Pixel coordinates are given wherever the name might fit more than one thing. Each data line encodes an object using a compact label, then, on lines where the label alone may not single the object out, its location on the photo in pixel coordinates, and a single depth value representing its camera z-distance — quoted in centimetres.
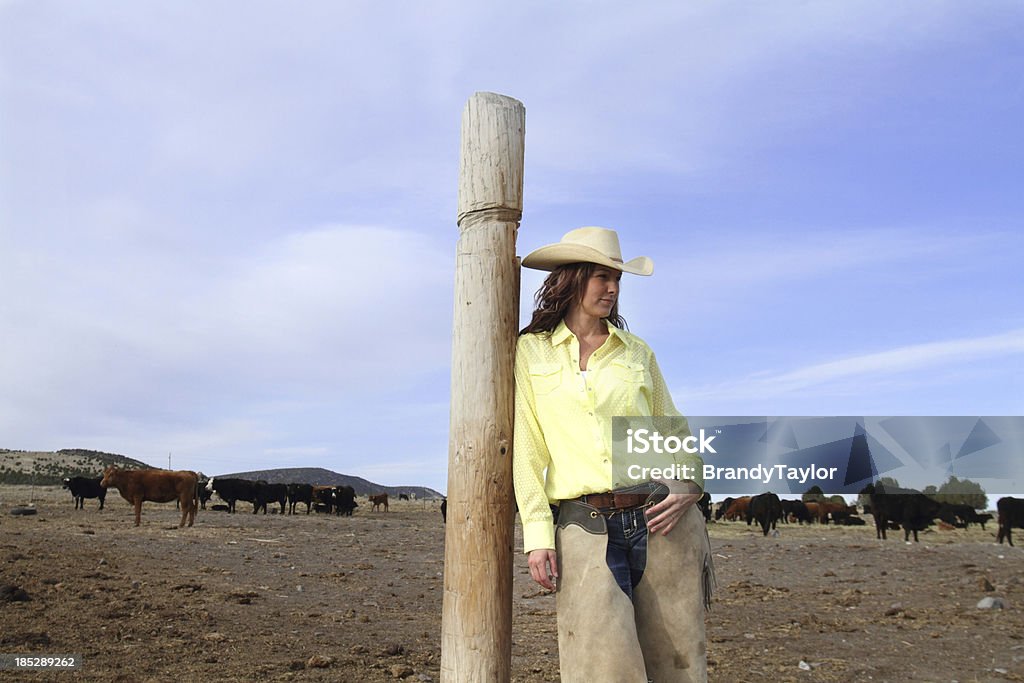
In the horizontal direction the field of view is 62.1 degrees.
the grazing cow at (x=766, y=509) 2055
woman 336
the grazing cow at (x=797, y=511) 2445
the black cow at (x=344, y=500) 2543
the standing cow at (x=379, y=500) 2906
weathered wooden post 383
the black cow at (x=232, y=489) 2375
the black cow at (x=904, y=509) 1812
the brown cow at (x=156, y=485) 1744
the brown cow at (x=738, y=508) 2541
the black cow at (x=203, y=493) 2461
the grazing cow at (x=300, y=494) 2530
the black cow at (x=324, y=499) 2522
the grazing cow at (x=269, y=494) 2462
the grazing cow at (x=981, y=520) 2022
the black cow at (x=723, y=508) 2622
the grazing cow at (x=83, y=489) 2185
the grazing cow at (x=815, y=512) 2512
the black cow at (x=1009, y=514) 1675
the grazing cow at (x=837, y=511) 2475
